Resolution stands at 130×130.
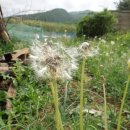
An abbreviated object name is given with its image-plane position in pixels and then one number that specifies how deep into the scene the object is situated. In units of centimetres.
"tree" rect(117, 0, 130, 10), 1266
